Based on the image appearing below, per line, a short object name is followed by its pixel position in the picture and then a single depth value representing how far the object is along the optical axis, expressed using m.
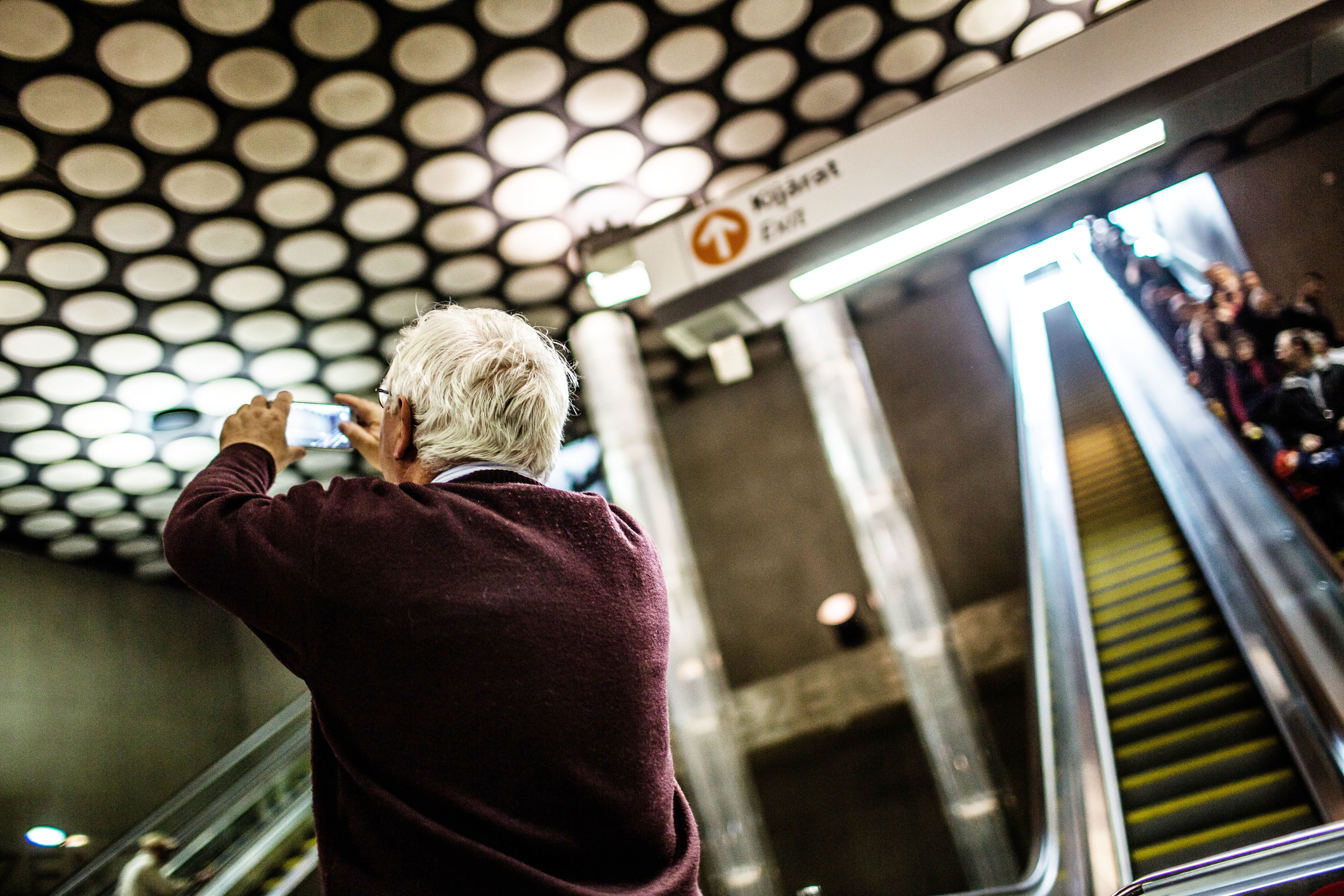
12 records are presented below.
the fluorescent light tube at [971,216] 4.31
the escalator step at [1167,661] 6.04
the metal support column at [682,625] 6.34
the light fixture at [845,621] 8.86
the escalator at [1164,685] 4.70
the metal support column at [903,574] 6.37
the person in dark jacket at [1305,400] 5.62
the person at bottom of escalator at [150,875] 6.75
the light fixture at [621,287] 5.98
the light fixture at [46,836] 9.49
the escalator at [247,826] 6.59
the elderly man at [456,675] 1.07
